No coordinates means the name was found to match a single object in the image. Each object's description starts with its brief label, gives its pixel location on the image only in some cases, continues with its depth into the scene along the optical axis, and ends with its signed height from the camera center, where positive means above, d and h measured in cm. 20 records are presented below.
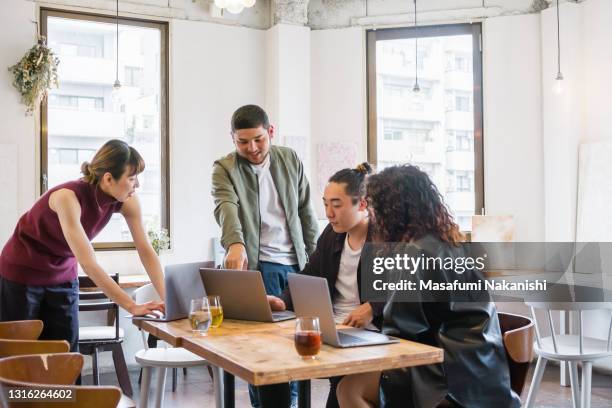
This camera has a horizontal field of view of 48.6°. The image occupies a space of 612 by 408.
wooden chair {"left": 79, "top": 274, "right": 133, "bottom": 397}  427 -83
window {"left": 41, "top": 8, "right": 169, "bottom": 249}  562 +90
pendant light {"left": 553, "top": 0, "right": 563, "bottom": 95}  541 +101
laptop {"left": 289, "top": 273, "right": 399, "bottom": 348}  197 -32
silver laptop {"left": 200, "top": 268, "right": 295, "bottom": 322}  238 -31
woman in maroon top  260 -15
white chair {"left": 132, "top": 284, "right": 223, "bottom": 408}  310 -75
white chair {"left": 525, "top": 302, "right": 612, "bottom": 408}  347 -78
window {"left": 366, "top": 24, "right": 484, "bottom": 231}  612 +92
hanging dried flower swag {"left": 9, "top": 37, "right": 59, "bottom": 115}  527 +105
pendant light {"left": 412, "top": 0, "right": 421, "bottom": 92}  622 +134
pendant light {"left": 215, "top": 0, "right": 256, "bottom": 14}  479 +145
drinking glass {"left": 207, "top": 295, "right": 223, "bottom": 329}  231 -36
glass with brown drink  180 -35
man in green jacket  288 +2
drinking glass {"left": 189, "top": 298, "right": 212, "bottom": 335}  221 -36
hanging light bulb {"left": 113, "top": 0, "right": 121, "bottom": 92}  577 +129
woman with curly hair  210 -42
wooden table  170 -41
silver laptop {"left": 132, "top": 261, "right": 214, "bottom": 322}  246 -31
